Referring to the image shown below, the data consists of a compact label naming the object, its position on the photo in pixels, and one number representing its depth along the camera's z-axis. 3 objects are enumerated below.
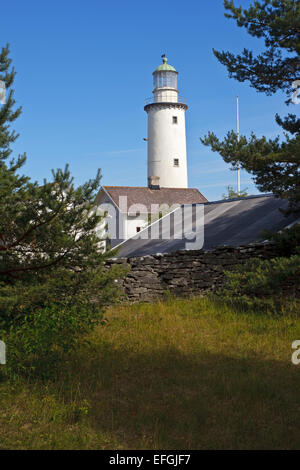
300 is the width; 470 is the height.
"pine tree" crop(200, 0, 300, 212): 9.54
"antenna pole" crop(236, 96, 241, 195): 33.68
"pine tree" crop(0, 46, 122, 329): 8.02
